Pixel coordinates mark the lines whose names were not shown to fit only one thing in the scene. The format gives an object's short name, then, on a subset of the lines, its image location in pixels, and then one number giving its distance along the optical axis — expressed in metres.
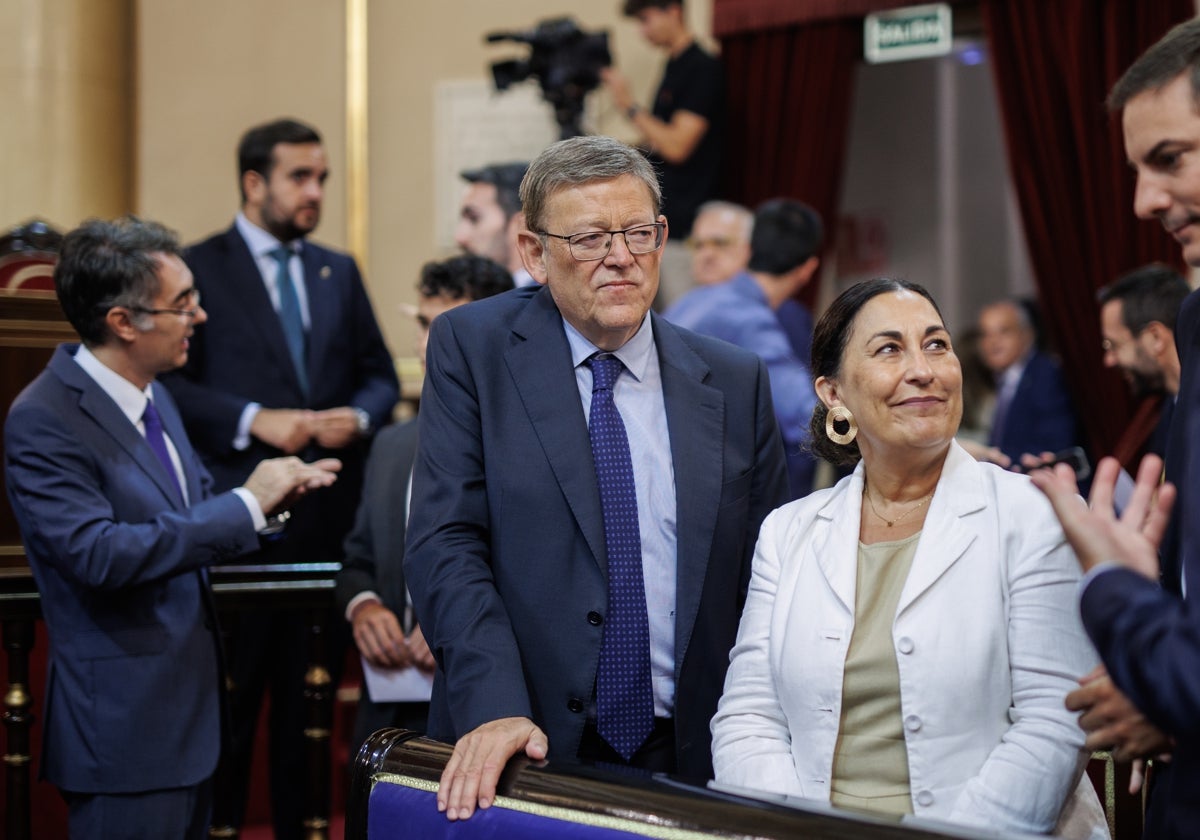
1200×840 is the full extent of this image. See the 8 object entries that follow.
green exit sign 6.14
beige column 6.50
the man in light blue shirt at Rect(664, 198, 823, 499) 4.18
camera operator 6.21
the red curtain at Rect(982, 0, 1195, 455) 5.64
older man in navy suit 2.21
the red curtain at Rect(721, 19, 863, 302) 6.40
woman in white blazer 1.95
